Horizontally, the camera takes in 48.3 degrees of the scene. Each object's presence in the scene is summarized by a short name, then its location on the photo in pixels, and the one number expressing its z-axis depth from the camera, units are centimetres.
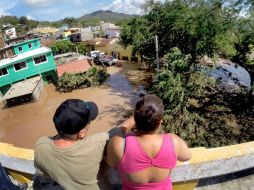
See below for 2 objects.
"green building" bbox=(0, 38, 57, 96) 2491
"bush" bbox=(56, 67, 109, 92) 2491
